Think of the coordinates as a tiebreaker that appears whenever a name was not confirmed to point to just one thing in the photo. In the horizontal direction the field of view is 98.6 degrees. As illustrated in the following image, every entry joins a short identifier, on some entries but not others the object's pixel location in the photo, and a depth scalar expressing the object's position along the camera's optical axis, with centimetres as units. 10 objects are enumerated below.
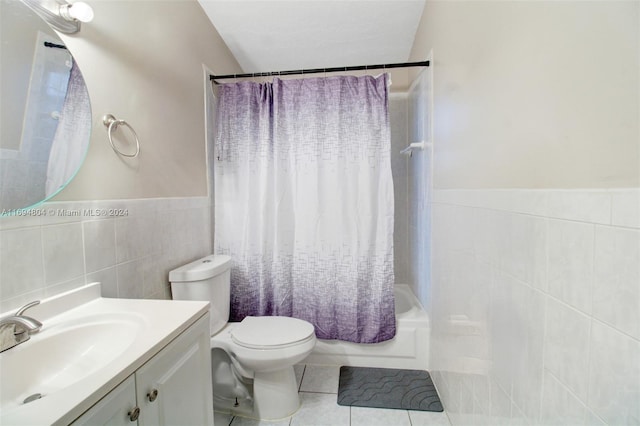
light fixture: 89
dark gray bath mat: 156
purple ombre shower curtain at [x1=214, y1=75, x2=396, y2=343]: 181
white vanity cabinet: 60
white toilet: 141
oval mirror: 78
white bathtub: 183
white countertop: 49
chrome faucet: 69
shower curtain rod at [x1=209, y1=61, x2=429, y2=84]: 178
